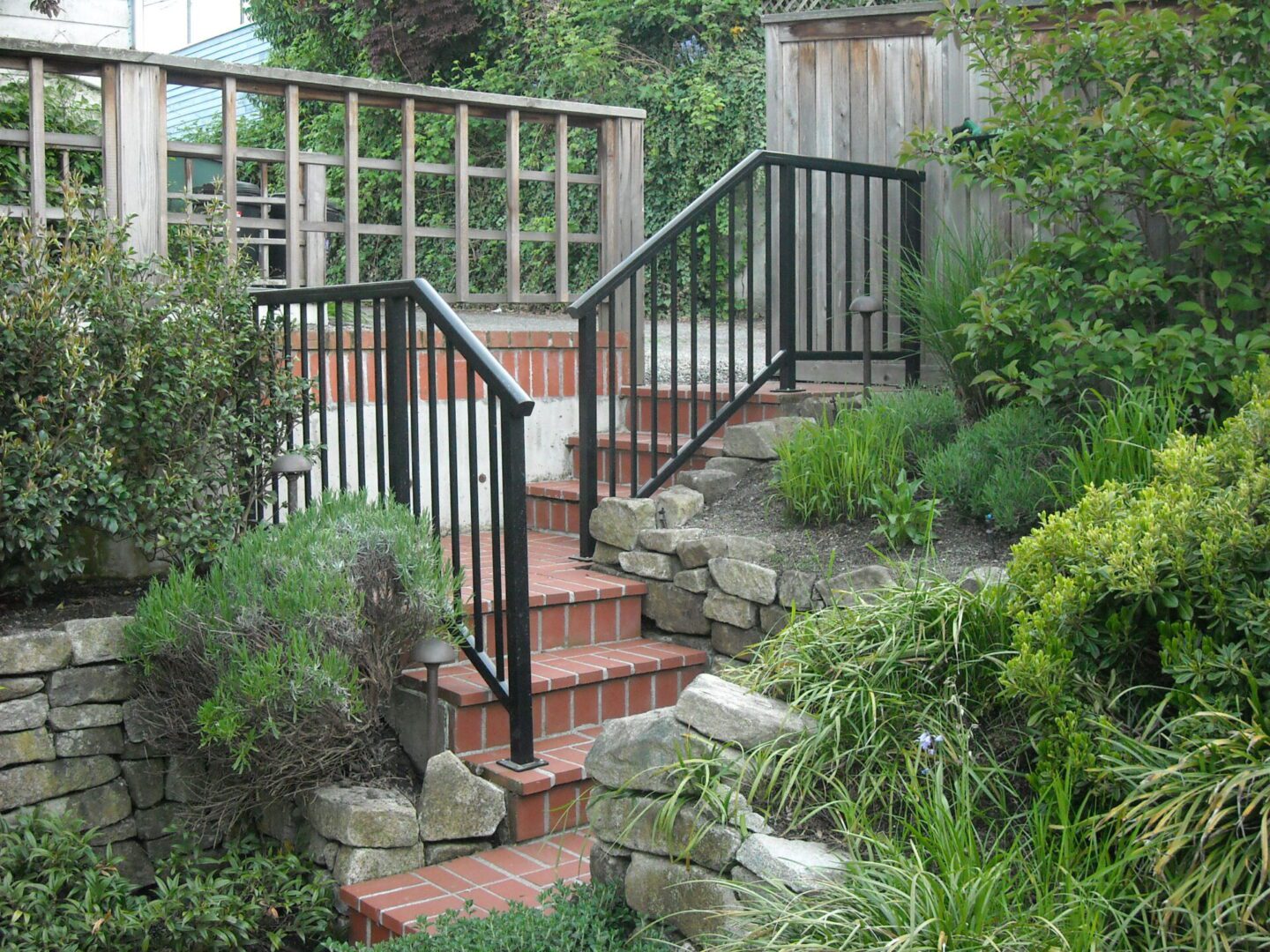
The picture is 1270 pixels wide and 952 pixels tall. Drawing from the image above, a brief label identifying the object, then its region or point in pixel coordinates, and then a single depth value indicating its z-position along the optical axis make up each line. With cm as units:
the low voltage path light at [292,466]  413
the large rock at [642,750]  296
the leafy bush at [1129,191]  405
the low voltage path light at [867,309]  509
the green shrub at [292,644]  334
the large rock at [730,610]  432
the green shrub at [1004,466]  404
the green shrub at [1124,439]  376
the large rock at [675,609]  450
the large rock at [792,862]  252
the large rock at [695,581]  445
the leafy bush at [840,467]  440
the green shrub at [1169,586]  248
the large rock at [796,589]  411
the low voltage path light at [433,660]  354
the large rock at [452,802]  353
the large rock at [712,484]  498
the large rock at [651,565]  457
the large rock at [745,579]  423
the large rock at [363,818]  344
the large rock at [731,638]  432
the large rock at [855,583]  387
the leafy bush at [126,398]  367
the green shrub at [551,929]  284
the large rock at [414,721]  380
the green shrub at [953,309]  477
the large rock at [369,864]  343
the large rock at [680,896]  266
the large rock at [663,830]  272
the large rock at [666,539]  456
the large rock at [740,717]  296
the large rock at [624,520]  473
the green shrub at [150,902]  327
